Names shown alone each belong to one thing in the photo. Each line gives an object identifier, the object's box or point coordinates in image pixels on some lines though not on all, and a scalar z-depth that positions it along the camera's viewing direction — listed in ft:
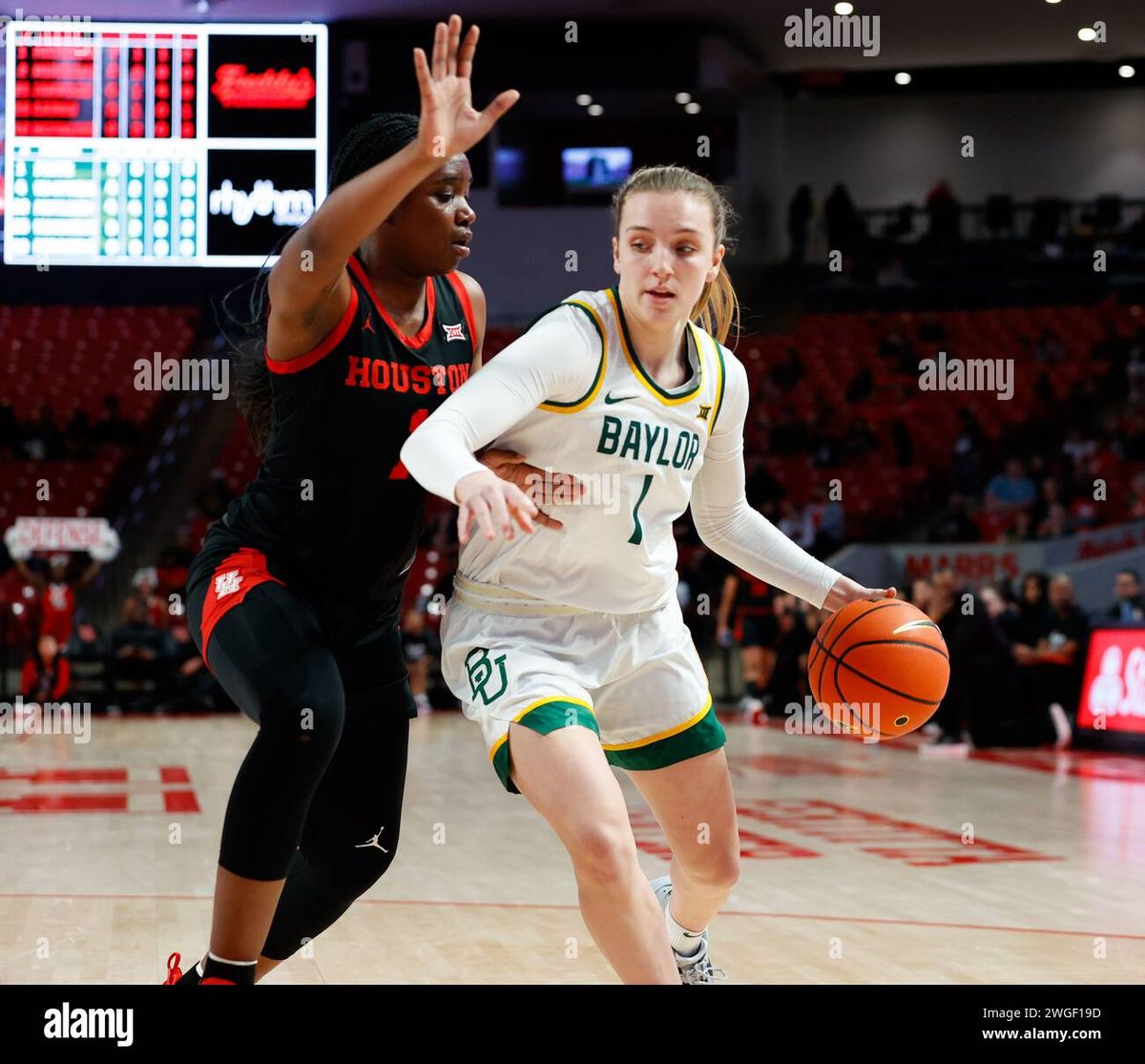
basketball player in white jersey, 9.49
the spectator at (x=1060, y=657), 37.17
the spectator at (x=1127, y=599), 36.56
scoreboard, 34.96
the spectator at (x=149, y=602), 46.03
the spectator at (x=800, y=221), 67.21
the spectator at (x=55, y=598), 44.34
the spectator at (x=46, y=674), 44.16
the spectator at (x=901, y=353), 64.80
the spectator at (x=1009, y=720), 36.11
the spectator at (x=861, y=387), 62.39
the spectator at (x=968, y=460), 57.93
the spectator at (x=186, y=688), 46.39
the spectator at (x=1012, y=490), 55.72
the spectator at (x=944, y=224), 67.51
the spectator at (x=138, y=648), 45.73
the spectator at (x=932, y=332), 65.87
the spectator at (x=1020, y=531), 53.06
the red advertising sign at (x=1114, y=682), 34.06
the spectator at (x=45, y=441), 58.23
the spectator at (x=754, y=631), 47.05
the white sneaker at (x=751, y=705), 46.10
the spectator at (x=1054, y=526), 52.95
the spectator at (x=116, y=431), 59.41
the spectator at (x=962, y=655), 36.06
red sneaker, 10.84
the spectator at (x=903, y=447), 60.29
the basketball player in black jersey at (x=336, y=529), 8.97
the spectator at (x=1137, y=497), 53.42
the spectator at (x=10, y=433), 58.34
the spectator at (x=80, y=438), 58.65
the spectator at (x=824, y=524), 53.01
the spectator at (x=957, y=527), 53.16
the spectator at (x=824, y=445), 59.67
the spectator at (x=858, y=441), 60.49
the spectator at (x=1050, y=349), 65.36
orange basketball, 11.39
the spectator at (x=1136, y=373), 62.24
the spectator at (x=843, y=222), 67.92
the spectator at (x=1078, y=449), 58.18
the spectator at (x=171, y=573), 49.08
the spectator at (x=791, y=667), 44.65
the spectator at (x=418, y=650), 46.29
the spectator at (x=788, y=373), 64.23
